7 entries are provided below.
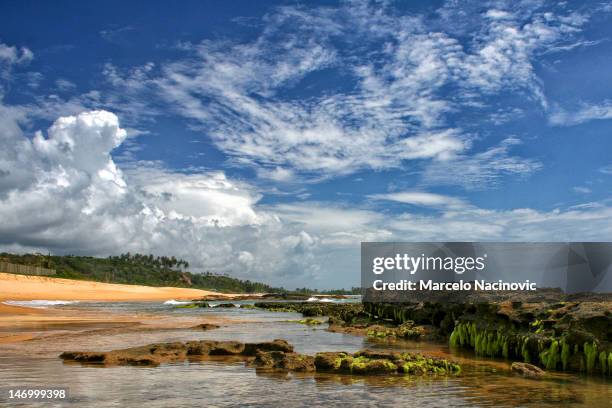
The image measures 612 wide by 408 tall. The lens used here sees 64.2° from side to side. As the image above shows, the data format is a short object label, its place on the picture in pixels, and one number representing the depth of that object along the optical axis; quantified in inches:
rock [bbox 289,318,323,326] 1686.3
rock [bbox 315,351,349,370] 652.1
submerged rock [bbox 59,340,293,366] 707.4
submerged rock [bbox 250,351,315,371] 662.5
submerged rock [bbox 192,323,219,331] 1353.8
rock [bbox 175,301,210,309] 3017.2
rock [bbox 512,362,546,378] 631.8
